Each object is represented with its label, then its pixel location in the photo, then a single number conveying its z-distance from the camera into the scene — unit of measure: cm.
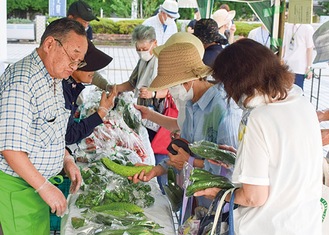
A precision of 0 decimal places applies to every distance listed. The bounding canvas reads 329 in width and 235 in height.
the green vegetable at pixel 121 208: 260
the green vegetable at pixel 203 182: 215
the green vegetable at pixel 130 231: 226
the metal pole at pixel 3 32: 1132
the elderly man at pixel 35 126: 228
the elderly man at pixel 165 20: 820
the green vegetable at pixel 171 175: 289
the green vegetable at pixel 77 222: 239
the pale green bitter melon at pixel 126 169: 300
